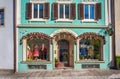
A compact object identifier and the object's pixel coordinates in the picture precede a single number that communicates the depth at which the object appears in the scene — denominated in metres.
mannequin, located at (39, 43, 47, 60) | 12.13
